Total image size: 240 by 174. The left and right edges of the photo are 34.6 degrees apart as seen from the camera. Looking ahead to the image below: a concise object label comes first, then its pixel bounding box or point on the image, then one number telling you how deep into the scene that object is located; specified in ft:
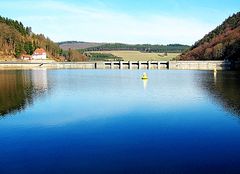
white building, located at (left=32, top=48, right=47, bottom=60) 649.61
